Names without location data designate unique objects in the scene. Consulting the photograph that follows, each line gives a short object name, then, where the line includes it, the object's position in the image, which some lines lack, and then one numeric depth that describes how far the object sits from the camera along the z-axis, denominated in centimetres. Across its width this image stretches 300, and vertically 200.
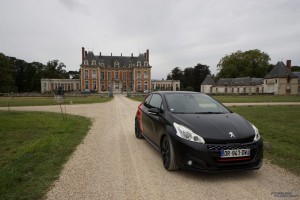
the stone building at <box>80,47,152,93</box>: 7581
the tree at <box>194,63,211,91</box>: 9406
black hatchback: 384
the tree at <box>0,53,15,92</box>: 6087
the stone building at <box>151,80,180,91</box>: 8570
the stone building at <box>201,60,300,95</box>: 6125
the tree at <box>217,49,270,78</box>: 7825
